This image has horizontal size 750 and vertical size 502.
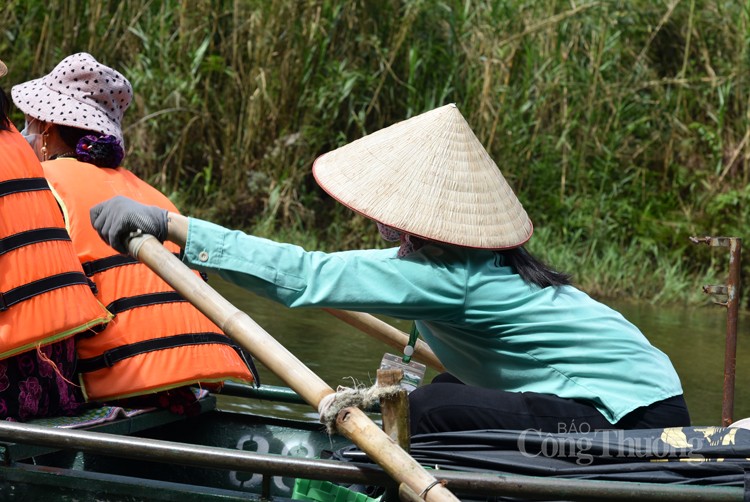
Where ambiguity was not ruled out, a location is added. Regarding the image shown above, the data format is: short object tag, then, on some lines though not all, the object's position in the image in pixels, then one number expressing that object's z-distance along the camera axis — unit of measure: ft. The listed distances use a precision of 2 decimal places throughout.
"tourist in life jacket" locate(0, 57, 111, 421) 17.39
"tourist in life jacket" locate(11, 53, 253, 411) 19.25
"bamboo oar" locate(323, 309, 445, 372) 20.99
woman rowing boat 15.52
